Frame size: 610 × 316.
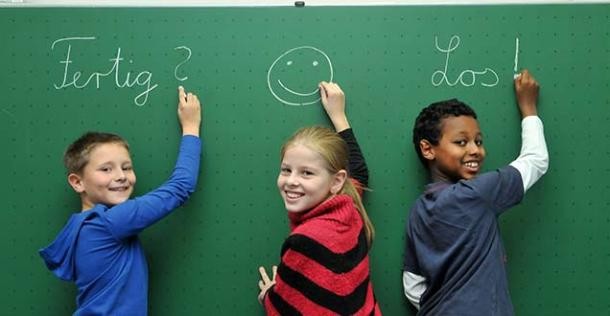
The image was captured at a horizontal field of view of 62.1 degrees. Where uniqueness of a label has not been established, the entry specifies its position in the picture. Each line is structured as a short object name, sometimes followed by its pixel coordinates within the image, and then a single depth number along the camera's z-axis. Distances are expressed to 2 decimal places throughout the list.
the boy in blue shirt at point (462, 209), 1.25
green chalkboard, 1.43
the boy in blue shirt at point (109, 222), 1.27
